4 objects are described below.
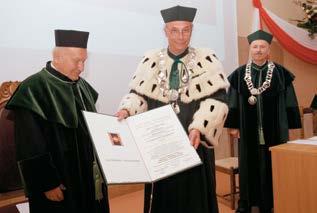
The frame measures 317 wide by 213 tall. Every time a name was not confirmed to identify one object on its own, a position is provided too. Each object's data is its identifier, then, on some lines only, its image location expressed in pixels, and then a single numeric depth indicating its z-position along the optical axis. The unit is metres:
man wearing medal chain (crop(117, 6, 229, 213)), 2.10
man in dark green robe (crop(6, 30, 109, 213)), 1.83
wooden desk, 2.64
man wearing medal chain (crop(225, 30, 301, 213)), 3.54
